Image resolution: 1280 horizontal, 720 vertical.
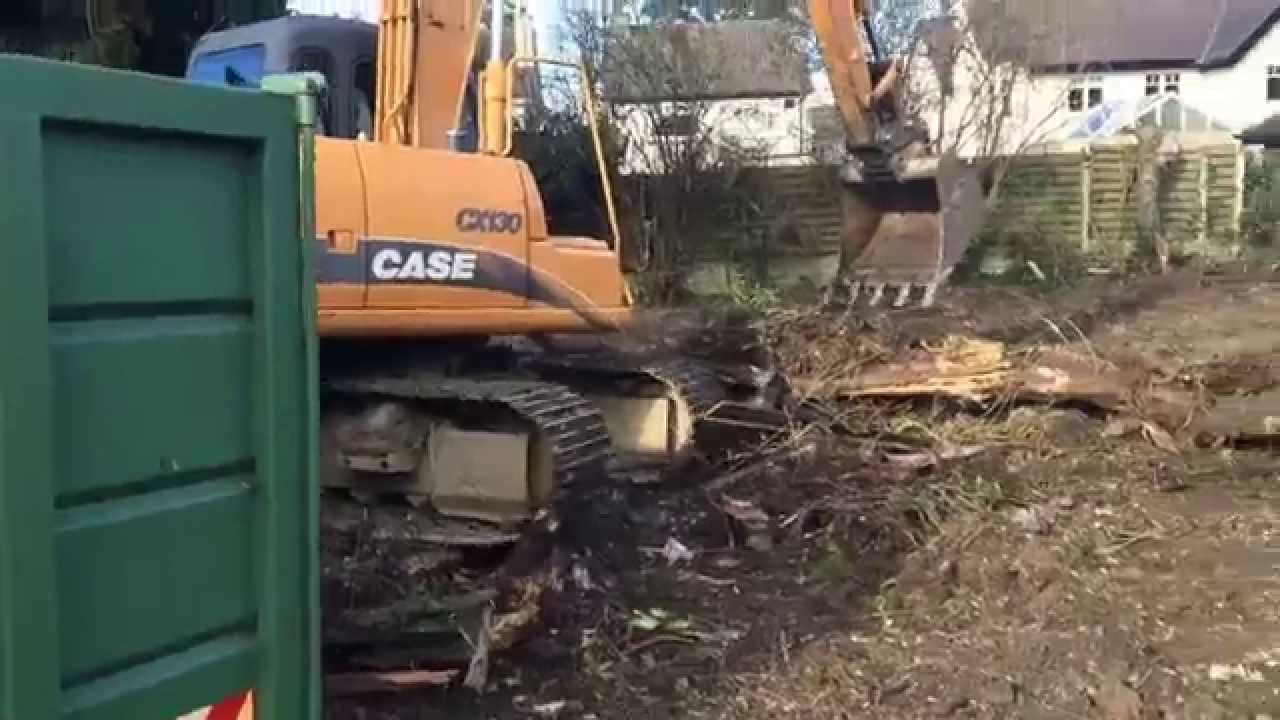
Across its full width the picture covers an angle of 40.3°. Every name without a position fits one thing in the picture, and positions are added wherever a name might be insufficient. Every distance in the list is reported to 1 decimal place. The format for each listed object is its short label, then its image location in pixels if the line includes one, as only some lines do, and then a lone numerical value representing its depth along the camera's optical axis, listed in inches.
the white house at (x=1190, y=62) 1748.3
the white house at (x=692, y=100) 823.7
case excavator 297.1
